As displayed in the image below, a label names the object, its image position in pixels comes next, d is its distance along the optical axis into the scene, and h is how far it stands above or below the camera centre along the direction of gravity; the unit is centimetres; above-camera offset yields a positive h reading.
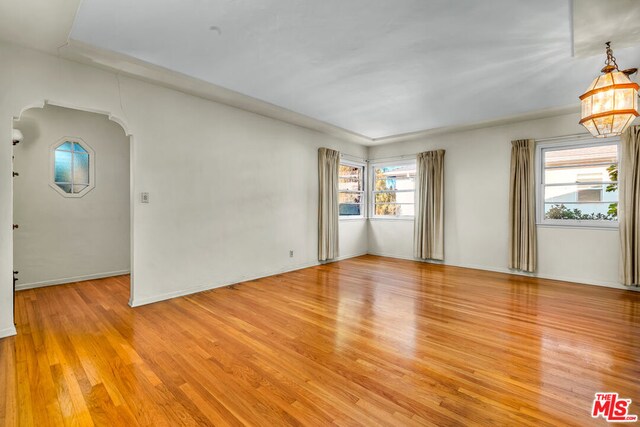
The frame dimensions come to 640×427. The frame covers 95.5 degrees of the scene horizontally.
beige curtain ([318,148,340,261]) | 588 +15
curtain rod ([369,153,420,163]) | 645 +124
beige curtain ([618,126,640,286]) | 406 +5
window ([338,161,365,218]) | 672 +50
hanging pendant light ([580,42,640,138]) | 250 +97
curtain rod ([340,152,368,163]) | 656 +125
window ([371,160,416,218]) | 667 +52
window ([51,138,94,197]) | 440 +65
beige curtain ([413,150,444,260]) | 596 +8
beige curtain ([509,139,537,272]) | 493 +6
